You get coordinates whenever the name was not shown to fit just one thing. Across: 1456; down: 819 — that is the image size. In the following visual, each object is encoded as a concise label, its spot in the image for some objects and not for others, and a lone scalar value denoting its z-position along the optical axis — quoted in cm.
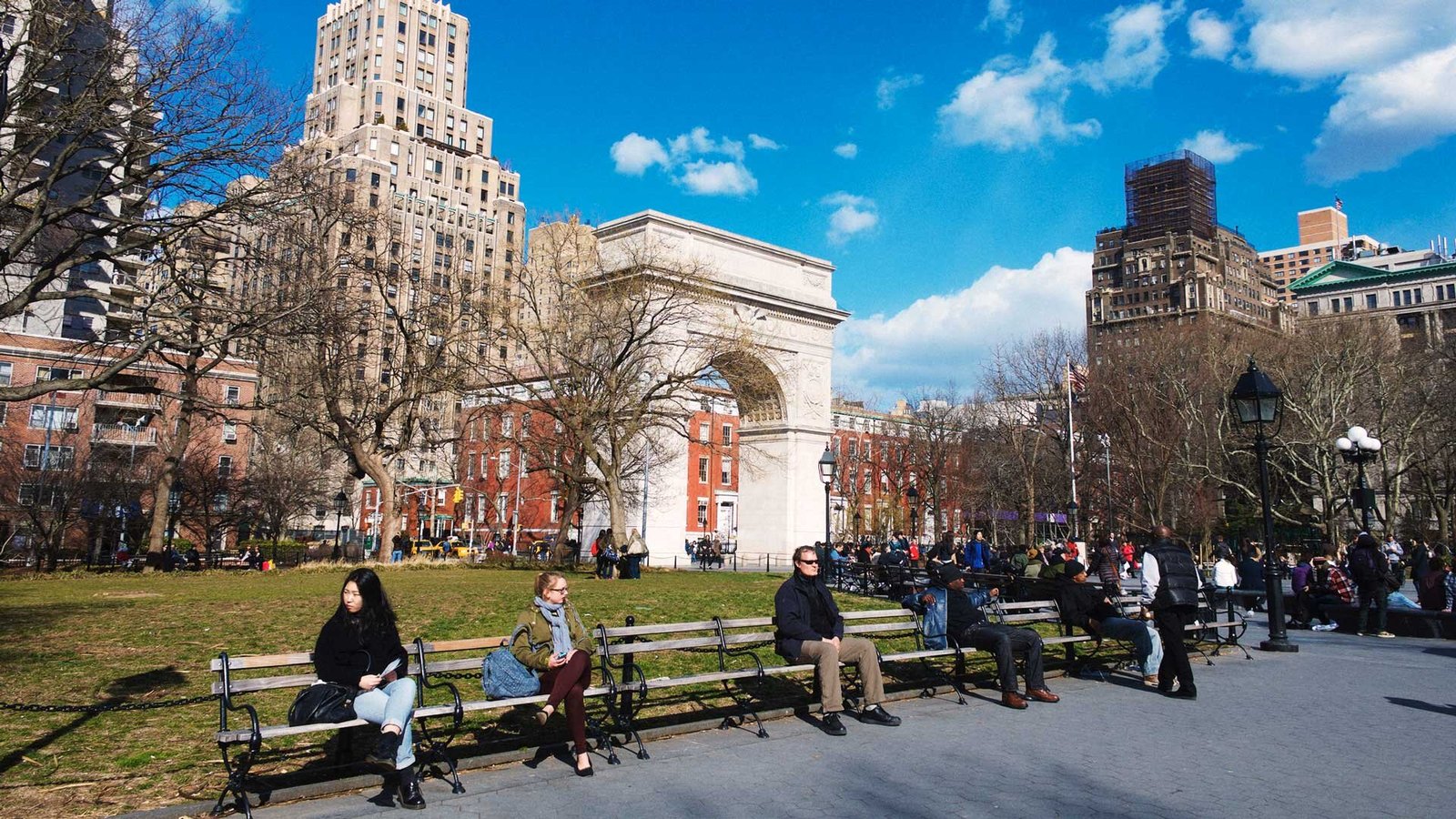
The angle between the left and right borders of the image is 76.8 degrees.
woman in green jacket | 604
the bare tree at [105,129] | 1345
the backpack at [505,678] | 604
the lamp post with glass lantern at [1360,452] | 1855
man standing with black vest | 866
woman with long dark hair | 527
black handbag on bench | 520
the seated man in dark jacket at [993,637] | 823
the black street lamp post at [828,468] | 2471
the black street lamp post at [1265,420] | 1217
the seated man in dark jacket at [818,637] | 732
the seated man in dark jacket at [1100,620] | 935
